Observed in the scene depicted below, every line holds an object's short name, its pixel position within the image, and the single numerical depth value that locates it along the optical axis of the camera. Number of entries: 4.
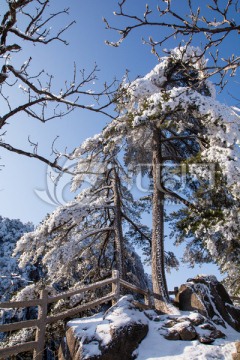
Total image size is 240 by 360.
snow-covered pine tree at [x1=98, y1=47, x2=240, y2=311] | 9.25
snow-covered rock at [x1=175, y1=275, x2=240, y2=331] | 9.59
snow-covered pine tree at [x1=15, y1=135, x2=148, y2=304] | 11.27
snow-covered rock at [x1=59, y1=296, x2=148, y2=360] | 6.04
